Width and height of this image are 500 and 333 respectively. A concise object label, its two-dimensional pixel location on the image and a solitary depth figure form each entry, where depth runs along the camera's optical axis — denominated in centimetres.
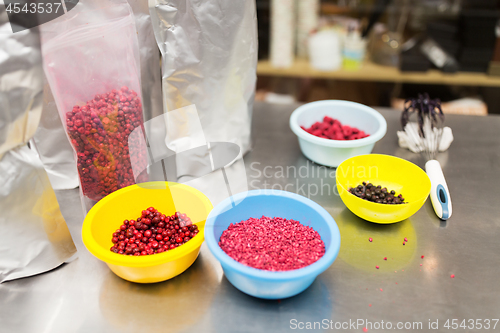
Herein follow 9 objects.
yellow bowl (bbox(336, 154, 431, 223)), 74
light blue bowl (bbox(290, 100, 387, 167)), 91
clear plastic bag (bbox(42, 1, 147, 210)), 68
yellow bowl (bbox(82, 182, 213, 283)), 60
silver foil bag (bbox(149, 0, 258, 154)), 77
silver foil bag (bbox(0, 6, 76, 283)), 55
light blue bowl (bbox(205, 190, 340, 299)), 56
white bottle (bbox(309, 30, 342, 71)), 175
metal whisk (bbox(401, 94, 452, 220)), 102
